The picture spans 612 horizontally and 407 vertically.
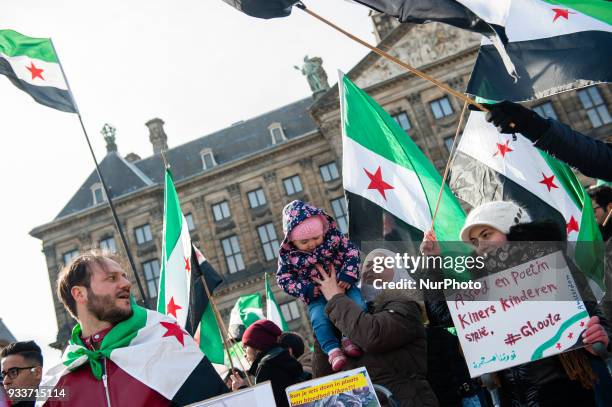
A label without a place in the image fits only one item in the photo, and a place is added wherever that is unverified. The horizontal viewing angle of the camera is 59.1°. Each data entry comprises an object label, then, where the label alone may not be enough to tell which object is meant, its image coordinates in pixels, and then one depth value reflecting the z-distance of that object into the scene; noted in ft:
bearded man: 8.59
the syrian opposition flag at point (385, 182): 15.30
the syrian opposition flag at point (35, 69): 24.86
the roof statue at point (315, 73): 99.91
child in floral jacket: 9.12
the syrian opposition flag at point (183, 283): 19.51
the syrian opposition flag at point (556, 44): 11.58
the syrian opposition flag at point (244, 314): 30.42
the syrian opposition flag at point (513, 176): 16.42
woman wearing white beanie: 7.87
